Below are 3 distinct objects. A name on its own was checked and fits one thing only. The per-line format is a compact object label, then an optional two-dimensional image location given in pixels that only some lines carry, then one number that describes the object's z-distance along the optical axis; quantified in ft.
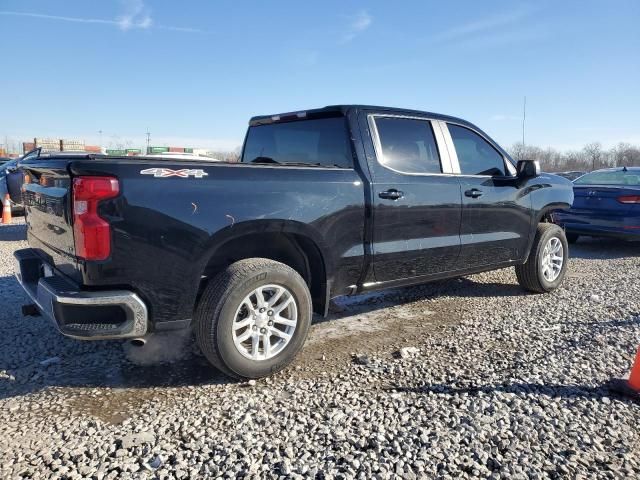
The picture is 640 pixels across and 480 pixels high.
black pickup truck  8.92
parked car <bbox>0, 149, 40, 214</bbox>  31.63
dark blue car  24.89
